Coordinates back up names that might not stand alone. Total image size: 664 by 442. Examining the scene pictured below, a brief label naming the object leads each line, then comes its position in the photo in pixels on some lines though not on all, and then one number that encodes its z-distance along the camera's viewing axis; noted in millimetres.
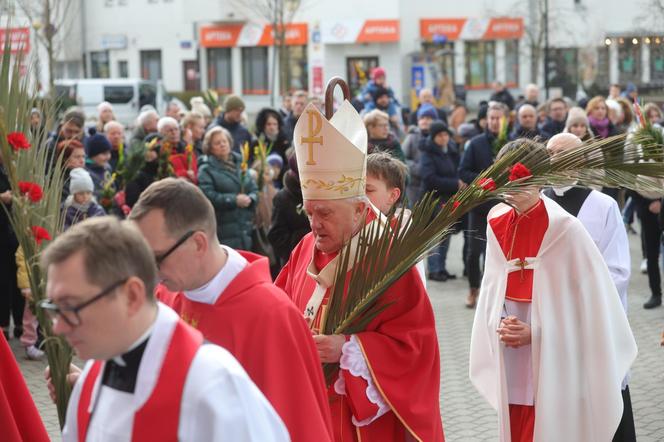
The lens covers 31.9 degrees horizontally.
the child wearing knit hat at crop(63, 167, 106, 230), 9250
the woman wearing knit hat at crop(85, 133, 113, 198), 10930
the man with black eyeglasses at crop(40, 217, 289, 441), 2721
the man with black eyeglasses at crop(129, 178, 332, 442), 3541
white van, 33750
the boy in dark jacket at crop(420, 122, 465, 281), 12930
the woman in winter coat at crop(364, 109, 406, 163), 11500
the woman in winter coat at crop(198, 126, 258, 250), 10430
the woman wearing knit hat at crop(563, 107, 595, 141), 11492
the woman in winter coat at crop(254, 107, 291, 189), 13695
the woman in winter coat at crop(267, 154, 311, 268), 9055
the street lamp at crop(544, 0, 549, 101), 29391
